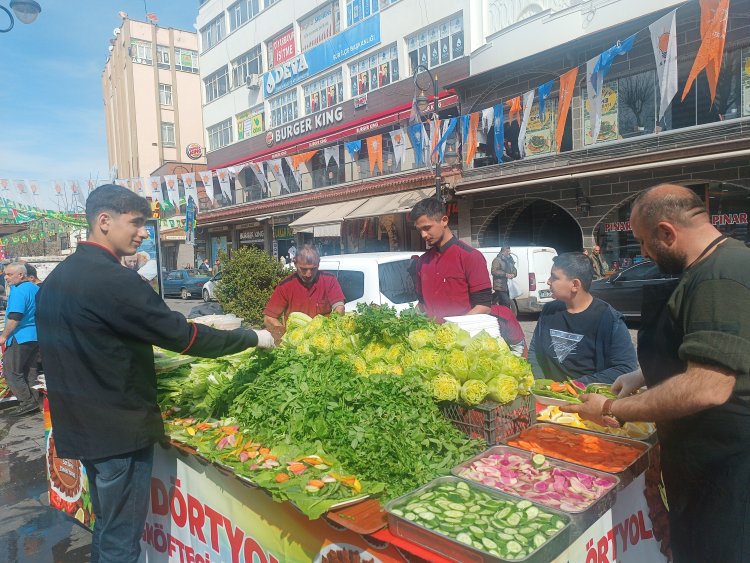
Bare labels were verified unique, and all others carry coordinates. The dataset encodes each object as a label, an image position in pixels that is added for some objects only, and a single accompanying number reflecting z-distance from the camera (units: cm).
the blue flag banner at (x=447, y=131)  1629
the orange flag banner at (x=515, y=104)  1458
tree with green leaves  904
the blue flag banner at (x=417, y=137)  1733
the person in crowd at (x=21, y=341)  631
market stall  188
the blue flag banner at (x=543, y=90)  1302
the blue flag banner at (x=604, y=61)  1060
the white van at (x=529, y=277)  1377
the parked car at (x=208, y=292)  2097
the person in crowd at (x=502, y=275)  1284
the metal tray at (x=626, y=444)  210
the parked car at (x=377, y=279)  724
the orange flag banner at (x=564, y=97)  1248
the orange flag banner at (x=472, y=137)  1634
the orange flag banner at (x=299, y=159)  2186
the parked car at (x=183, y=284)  2502
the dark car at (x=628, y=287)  1200
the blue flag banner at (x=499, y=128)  1533
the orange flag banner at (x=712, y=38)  990
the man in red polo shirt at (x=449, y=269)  413
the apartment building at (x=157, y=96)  4909
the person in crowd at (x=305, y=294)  525
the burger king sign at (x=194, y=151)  4731
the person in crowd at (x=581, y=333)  349
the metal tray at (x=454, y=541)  162
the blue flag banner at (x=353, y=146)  2127
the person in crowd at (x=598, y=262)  1578
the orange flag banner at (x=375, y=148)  1961
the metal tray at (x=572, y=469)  189
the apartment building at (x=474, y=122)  1390
